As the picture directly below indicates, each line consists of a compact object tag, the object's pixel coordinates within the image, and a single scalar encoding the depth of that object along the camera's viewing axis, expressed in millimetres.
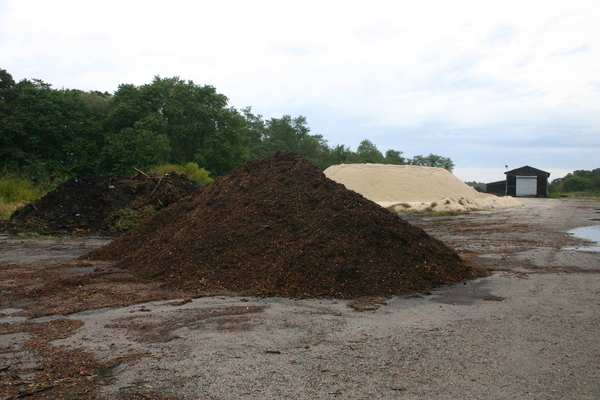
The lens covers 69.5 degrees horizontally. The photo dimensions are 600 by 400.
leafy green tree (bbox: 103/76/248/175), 33781
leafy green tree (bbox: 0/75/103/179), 28281
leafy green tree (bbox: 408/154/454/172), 81312
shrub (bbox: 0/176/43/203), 18688
